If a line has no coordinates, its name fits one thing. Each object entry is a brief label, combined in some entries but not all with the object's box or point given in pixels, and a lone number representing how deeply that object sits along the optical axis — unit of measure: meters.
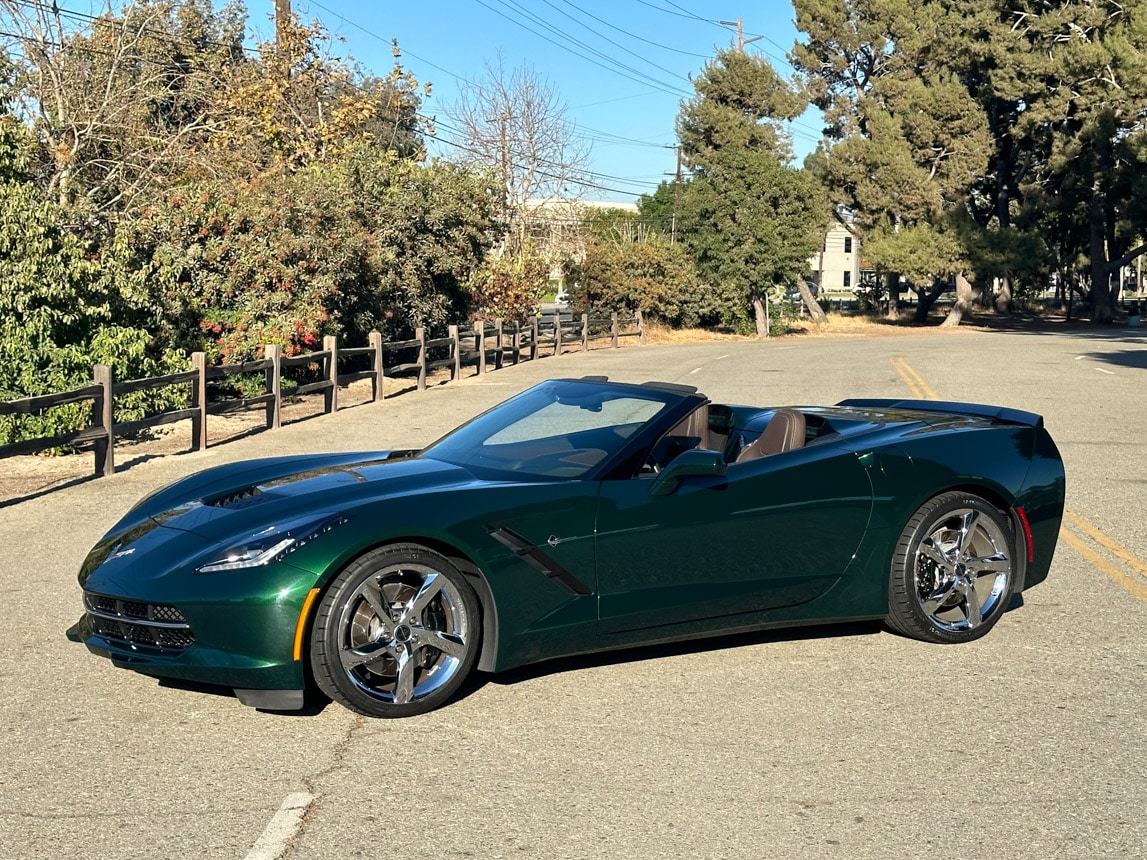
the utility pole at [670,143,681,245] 55.54
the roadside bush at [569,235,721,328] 47.72
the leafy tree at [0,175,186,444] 14.88
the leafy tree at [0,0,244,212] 22.89
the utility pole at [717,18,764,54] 60.31
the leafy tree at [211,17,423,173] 30.20
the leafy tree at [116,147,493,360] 21.02
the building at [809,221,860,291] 155.50
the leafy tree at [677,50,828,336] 52.78
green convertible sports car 4.76
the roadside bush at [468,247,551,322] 32.53
